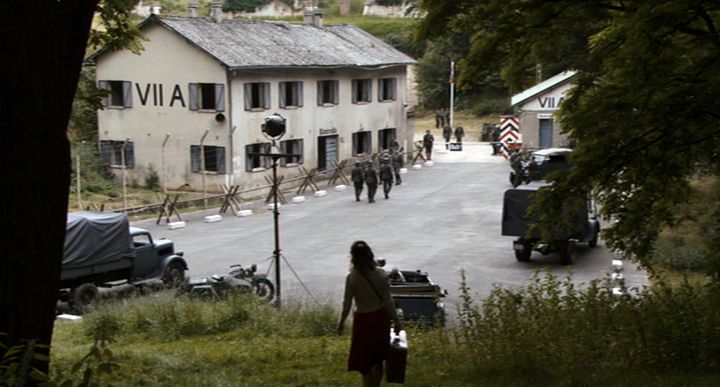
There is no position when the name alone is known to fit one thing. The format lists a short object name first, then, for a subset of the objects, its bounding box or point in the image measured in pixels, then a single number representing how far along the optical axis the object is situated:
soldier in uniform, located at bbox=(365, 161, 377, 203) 38.56
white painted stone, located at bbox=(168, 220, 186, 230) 33.12
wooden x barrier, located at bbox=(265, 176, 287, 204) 39.41
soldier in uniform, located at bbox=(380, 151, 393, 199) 39.97
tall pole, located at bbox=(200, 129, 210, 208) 40.53
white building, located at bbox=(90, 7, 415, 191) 42.50
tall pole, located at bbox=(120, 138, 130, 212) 37.01
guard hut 41.09
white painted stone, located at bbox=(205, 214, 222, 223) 34.94
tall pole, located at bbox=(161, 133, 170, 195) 40.88
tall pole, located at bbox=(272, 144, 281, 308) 17.92
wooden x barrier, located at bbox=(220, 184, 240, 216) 36.66
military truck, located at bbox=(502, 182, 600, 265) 25.23
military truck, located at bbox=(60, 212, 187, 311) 21.17
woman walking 9.05
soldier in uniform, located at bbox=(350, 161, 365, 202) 39.00
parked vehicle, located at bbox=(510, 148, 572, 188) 36.08
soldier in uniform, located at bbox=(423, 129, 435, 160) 53.66
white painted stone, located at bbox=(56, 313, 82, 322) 19.26
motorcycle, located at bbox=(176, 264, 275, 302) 19.92
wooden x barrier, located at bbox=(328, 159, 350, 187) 45.35
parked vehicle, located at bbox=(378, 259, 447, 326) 17.31
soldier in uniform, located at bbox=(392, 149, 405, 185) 44.62
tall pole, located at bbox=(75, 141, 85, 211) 35.14
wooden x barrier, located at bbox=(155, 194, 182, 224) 33.69
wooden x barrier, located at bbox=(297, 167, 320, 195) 41.98
